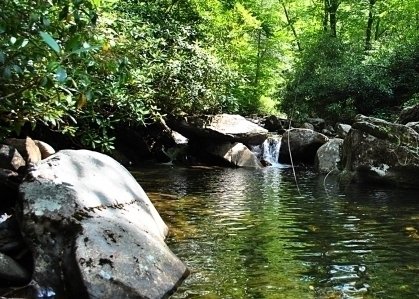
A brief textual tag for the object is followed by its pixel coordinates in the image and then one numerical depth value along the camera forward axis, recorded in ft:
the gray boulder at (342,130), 59.74
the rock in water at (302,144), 59.98
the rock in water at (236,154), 58.90
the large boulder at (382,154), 39.50
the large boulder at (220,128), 59.62
